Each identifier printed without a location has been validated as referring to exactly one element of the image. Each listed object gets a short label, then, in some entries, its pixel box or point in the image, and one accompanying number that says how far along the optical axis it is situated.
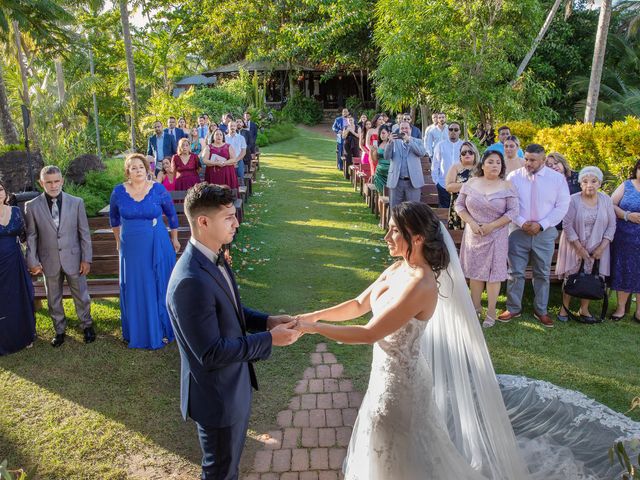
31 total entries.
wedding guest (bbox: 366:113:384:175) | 11.39
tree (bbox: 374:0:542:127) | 15.67
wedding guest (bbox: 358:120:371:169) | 13.66
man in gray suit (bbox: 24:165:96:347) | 5.97
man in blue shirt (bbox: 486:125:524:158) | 10.08
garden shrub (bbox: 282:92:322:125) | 34.28
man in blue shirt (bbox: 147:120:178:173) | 13.03
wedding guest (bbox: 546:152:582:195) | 7.73
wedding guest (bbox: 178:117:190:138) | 14.16
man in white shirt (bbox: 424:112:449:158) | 12.47
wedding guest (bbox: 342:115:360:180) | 16.86
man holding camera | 9.41
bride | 3.15
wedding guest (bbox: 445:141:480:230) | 7.60
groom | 2.80
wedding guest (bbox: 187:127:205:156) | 14.98
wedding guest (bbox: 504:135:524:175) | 8.01
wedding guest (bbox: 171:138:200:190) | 10.66
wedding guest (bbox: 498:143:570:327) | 6.56
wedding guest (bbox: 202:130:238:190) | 11.04
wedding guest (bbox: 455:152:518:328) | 6.40
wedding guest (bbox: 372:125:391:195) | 10.93
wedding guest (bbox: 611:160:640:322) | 6.68
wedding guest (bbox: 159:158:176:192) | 10.41
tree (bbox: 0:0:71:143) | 12.42
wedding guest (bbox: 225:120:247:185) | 13.36
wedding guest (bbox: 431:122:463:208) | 10.09
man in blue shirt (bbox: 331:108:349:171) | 18.67
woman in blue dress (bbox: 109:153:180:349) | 6.02
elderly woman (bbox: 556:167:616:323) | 6.59
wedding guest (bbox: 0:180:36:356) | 5.93
